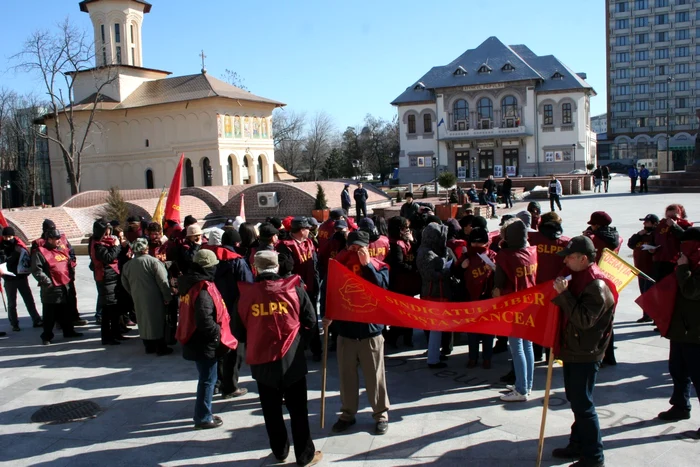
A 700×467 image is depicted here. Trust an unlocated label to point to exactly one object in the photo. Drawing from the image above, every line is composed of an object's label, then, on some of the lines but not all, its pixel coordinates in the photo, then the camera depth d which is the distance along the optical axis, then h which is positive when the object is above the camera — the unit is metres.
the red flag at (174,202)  11.33 -0.10
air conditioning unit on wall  30.47 -0.31
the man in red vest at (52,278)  8.80 -1.08
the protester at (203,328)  5.56 -1.19
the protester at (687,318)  4.97 -1.16
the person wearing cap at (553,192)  24.02 -0.41
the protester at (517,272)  5.99 -0.86
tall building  89.75 +15.21
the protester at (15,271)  9.58 -1.05
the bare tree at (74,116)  40.34 +6.54
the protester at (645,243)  7.94 -0.88
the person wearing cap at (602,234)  6.38 -0.56
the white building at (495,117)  57.34 +6.39
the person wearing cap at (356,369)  5.40 -1.56
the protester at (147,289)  8.06 -1.18
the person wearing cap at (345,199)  27.36 -0.40
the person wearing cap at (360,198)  24.80 -0.35
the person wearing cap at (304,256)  7.63 -0.79
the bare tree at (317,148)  80.55 +5.78
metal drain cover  6.14 -2.13
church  46.53 +5.67
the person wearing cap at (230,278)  6.66 -0.90
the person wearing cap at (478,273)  6.77 -0.96
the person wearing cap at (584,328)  4.34 -1.05
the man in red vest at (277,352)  4.78 -1.22
